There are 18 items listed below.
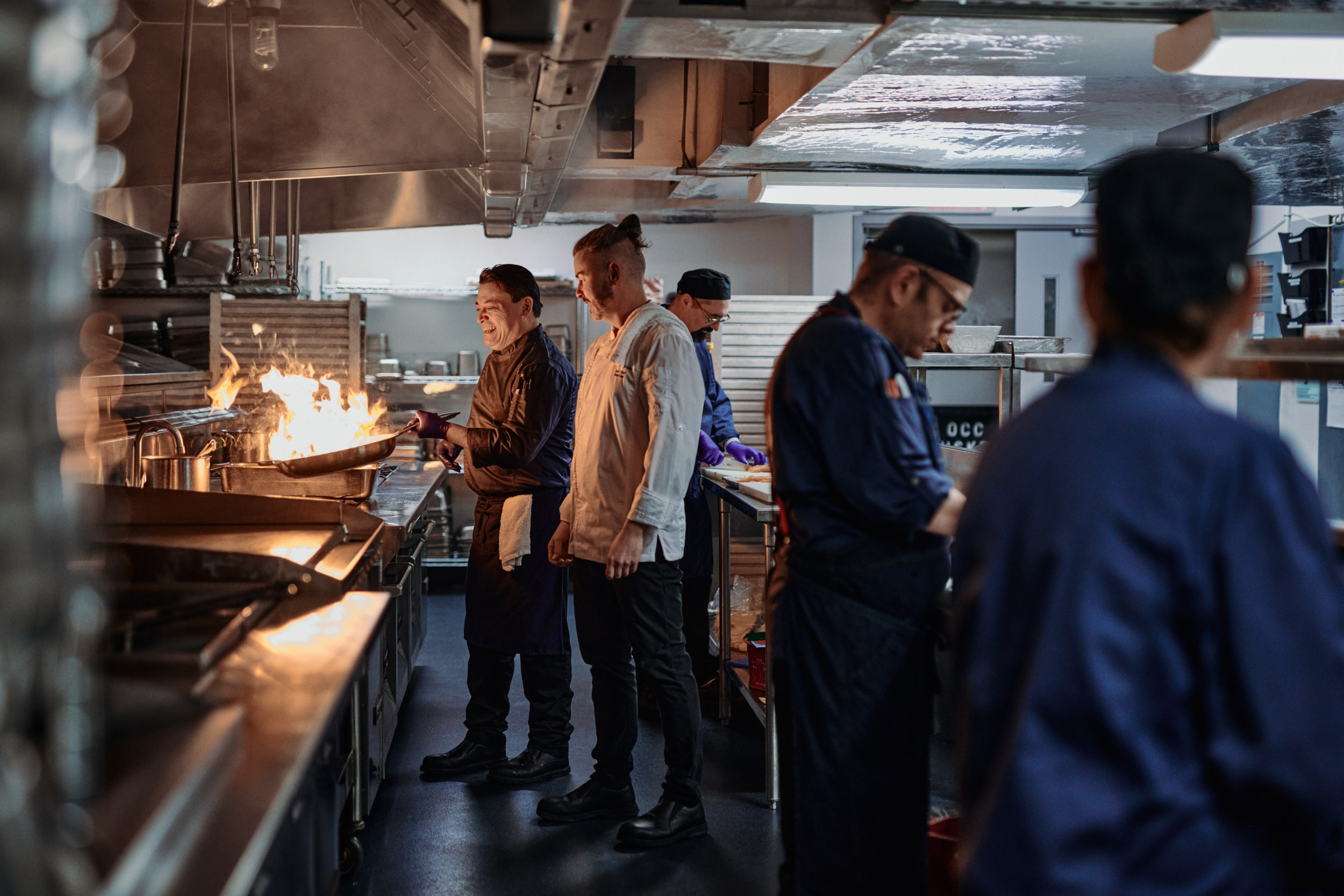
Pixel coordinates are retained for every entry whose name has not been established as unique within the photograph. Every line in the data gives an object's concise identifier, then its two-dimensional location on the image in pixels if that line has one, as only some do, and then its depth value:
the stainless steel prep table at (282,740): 0.93
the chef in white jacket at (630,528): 2.71
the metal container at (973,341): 3.31
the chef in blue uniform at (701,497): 4.04
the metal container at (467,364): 6.13
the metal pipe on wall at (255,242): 3.58
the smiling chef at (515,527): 3.24
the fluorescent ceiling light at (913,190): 3.94
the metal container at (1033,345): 3.34
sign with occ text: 6.84
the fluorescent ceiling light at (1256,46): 2.10
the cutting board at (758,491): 3.17
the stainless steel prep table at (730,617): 2.95
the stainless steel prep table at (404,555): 2.98
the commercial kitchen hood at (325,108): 3.15
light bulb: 3.10
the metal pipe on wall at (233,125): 2.88
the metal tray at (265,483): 2.94
